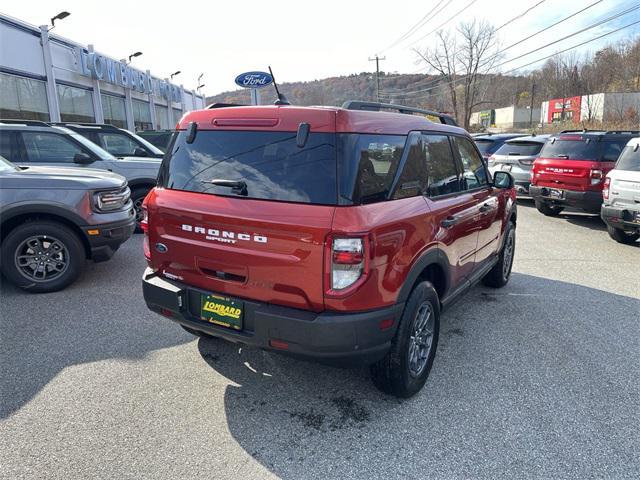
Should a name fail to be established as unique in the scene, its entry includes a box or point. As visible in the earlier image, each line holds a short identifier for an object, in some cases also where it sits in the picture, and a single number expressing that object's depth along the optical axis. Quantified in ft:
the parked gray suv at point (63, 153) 21.80
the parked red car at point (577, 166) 28.66
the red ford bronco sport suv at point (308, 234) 8.34
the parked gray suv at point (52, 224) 16.37
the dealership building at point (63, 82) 50.90
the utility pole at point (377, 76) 185.68
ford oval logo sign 65.57
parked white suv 22.53
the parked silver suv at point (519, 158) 37.81
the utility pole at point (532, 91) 225.56
